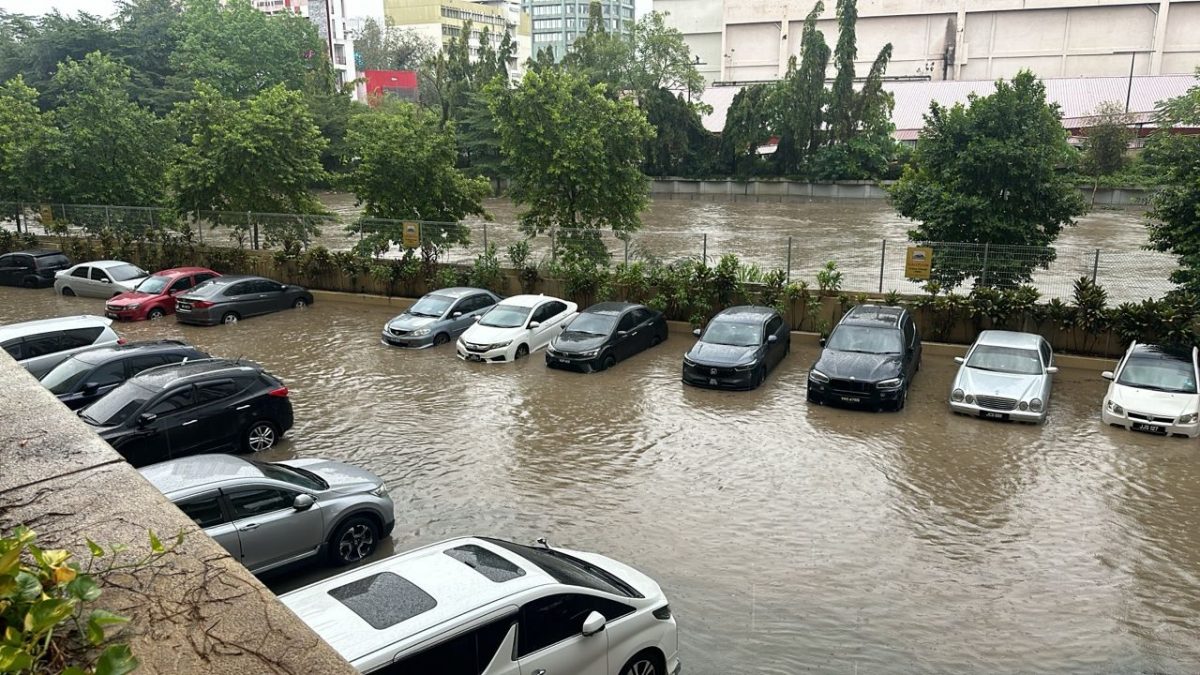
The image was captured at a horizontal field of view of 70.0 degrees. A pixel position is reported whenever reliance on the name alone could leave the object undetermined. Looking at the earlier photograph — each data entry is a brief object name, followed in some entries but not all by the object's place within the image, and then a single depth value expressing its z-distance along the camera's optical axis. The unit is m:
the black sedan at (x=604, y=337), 17.89
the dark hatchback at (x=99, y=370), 13.35
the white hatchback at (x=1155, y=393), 13.59
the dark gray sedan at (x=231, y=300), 22.11
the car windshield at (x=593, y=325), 18.59
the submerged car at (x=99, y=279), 25.62
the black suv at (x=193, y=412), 11.55
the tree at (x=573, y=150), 25.09
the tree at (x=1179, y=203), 16.80
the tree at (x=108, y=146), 32.72
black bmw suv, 15.05
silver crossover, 8.48
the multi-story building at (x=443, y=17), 146.62
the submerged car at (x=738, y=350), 16.48
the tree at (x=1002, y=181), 19.06
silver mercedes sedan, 14.46
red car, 22.91
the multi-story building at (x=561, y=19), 176.88
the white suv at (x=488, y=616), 5.52
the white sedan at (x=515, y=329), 18.69
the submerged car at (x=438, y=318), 19.98
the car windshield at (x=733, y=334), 17.39
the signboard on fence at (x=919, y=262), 19.91
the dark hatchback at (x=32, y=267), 28.12
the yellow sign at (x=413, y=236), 25.78
